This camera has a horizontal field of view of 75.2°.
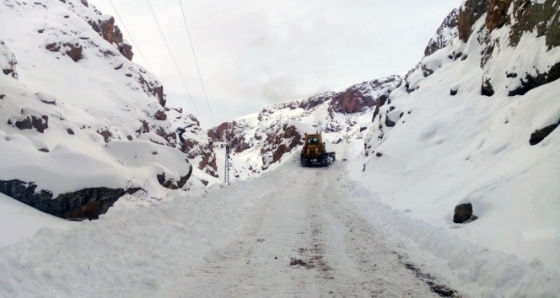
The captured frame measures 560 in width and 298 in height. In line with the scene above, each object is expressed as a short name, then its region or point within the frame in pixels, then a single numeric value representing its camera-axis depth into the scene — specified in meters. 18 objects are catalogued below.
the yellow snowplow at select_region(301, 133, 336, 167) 36.66
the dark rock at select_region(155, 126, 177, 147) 43.87
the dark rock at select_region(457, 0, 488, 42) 22.14
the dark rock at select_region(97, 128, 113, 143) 29.82
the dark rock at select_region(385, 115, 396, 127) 26.31
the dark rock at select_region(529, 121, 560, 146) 9.41
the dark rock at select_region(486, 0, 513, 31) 17.05
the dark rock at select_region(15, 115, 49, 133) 15.25
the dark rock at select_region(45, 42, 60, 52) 45.41
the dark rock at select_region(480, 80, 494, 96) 15.69
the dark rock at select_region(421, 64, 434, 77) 27.48
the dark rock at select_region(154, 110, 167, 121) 45.59
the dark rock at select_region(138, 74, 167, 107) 53.30
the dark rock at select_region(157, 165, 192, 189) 16.80
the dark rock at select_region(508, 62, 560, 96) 10.95
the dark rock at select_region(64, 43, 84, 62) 46.81
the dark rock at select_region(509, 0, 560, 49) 11.42
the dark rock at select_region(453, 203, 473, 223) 8.72
